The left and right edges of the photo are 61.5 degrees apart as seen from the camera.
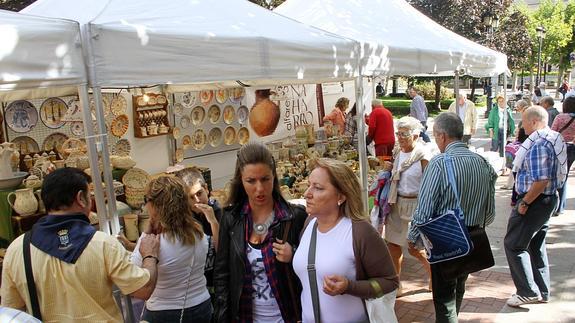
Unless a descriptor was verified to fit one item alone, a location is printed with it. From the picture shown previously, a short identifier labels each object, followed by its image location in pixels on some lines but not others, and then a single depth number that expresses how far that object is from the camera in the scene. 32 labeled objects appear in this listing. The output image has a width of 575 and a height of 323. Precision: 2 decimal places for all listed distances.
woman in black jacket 2.24
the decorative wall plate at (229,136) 8.02
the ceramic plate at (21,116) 5.13
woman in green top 10.82
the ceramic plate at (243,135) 8.28
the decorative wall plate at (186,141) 7.23
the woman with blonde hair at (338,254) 2.02
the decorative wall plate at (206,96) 7.55
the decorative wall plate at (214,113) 7.79
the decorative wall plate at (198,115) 7.42
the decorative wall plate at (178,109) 7.06
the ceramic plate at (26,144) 5.18
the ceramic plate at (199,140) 7.43
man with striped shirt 3.25
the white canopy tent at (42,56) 2.30
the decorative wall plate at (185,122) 7.22
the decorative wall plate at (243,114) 8.30
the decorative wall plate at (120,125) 6.16
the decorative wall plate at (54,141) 5.48
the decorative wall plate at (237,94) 8.12
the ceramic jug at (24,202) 3.62
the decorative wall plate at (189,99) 7.29
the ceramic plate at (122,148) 6.21
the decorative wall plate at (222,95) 7.90
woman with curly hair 2.51
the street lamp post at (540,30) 25.72
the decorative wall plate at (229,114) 8.03
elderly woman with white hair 4.37
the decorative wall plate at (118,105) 6.17
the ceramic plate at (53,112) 5.49
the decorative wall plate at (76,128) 5.79
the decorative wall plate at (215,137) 7.79
